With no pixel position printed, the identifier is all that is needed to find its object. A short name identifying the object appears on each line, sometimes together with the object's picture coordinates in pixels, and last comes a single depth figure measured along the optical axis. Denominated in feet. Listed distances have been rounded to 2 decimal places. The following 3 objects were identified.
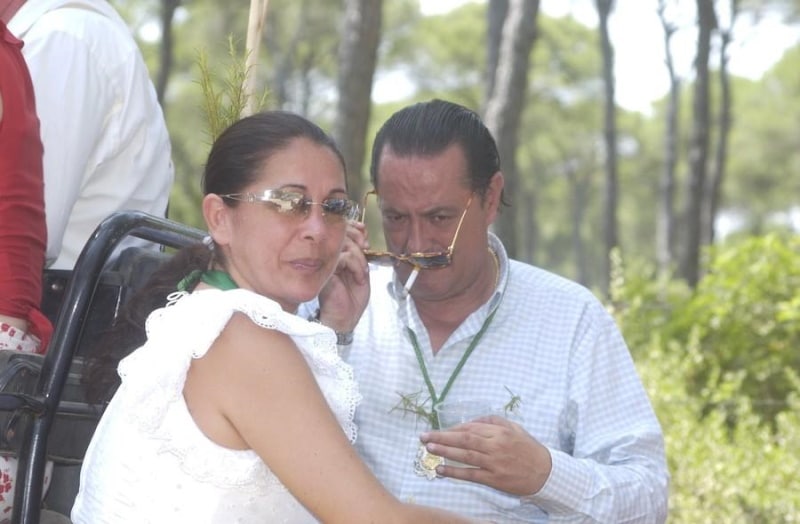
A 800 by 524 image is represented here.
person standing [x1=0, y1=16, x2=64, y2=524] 17.84
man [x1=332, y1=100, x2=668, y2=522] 20.48
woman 14.00
